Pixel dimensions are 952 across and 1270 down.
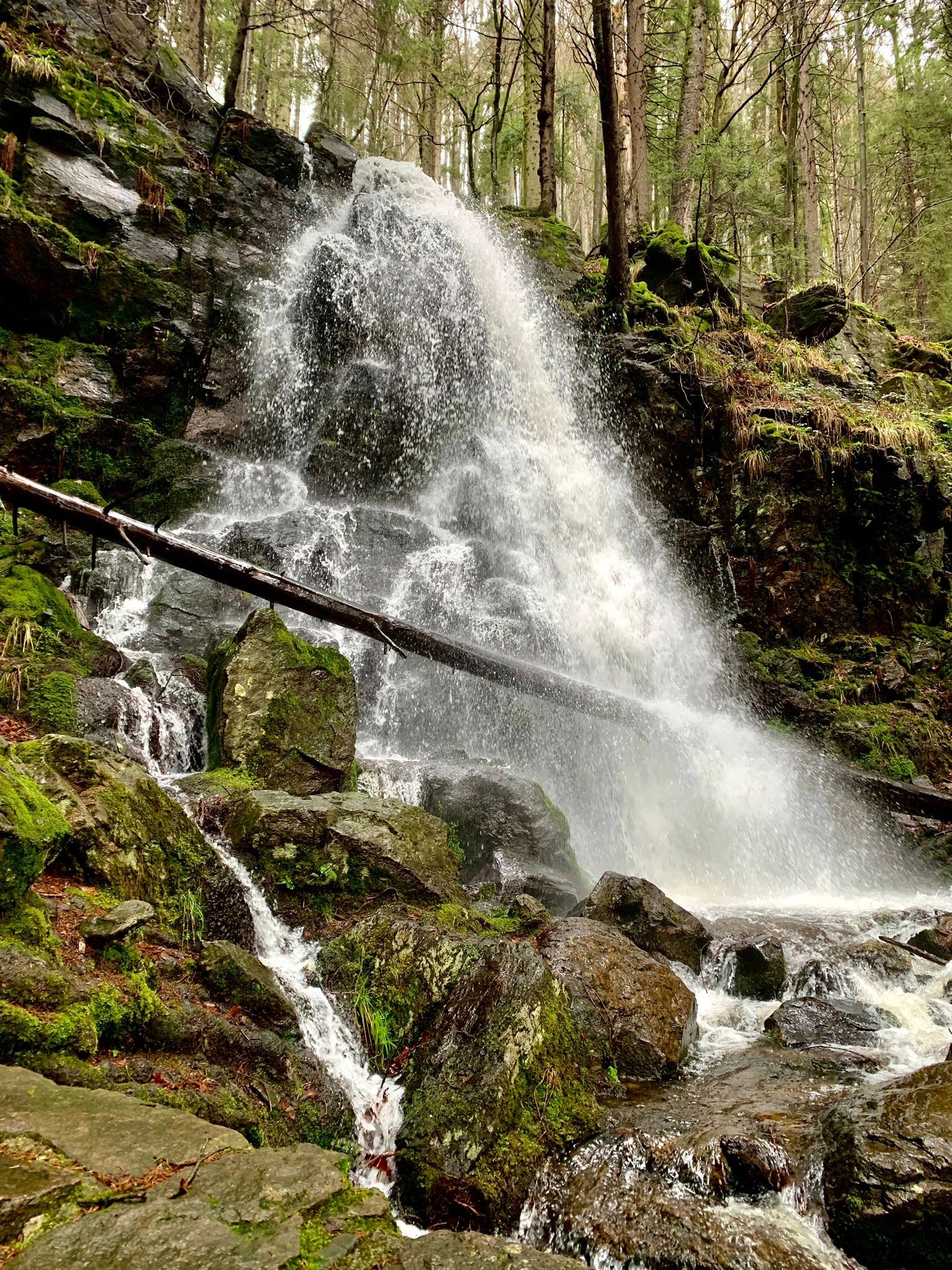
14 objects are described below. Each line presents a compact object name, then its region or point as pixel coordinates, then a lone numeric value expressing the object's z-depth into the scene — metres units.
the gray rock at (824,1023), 4.67
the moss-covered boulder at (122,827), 3.37
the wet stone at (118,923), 2.80
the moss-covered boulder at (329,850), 4.61
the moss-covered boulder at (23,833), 2.56
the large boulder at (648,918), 5.67
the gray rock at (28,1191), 1.32
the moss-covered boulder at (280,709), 6.07
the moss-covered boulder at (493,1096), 2.97
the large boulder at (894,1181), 2.62
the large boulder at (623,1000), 4.11
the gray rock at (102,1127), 1.61
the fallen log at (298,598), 4.50
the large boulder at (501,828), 6.36
